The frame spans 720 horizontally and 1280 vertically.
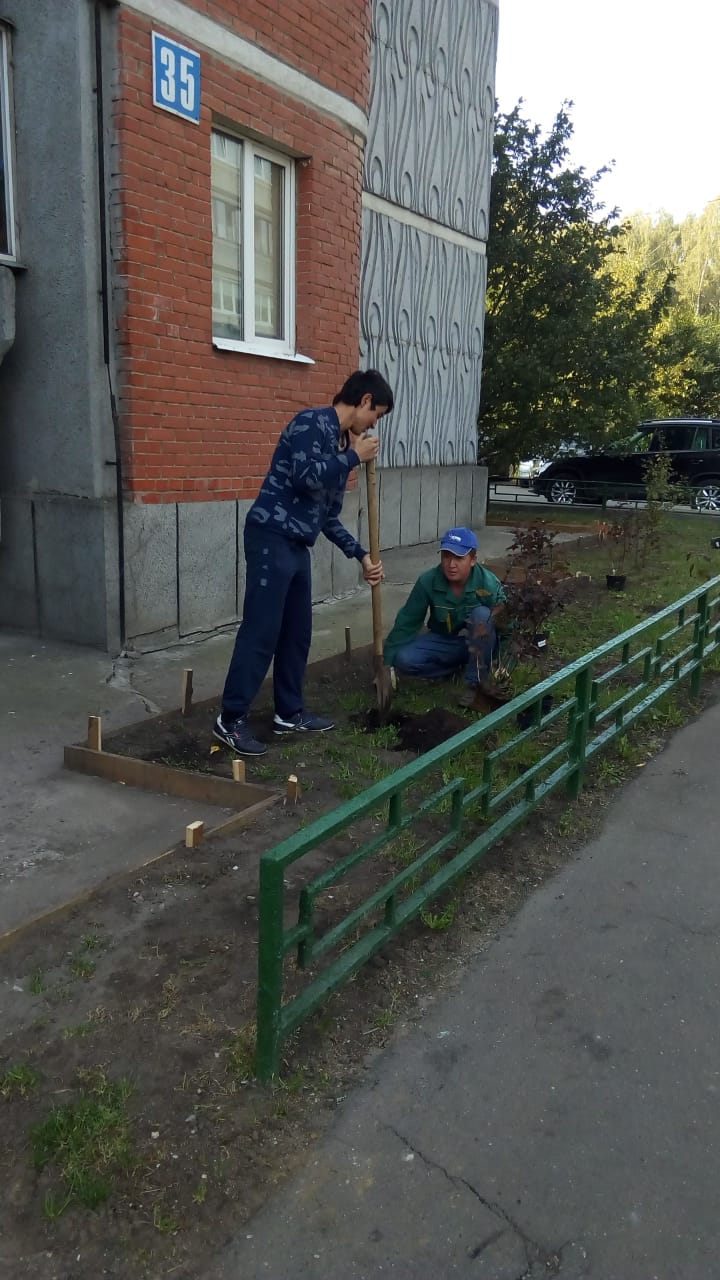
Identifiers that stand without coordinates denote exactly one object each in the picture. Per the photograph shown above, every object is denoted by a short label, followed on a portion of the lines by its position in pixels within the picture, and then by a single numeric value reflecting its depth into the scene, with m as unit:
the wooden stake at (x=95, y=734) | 4.18
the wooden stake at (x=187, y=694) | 4.70
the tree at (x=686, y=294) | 26.64
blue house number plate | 5.54
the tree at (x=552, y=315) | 14.29
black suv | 18.92
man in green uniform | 5.25
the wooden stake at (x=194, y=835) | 3.46
